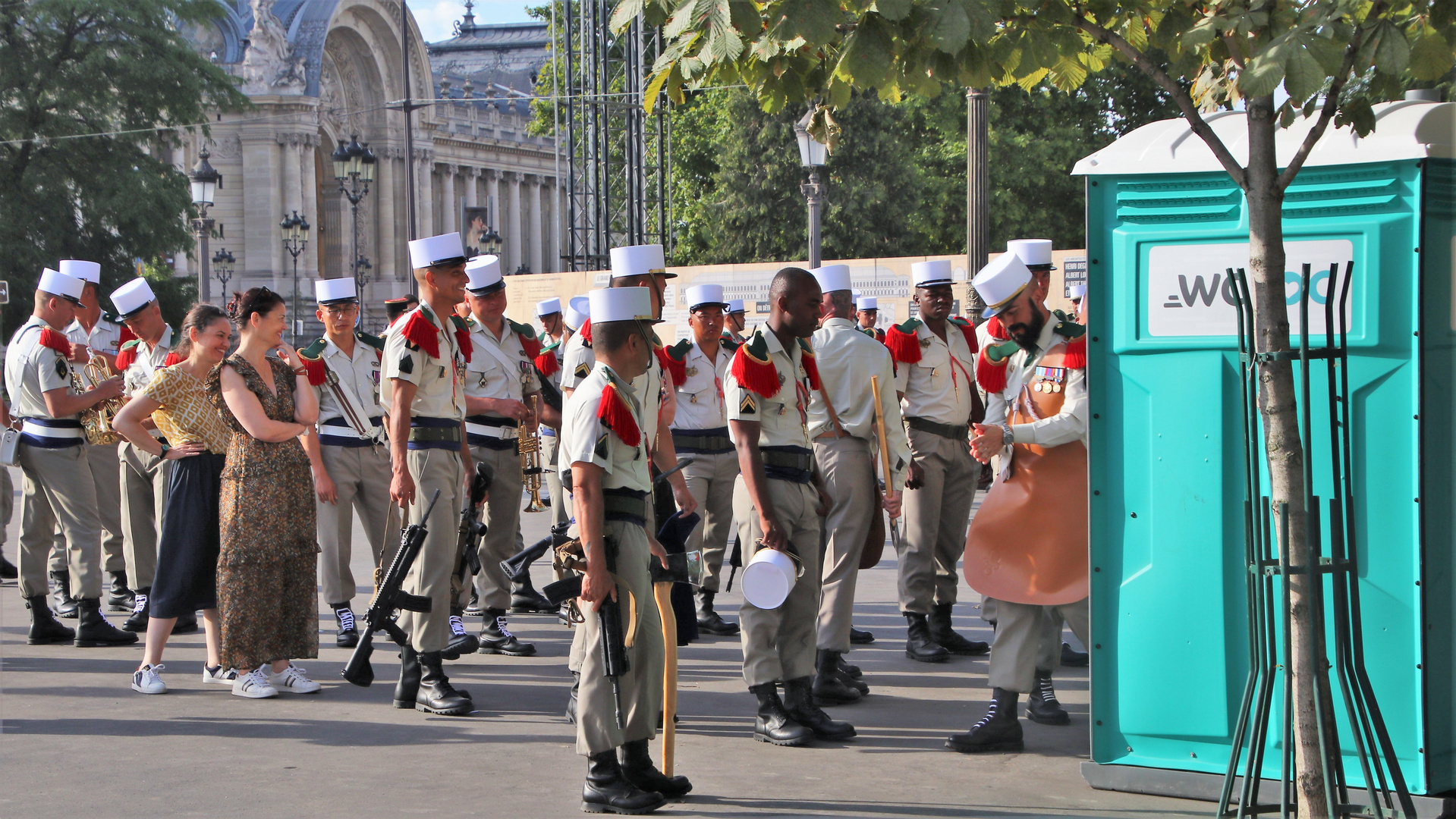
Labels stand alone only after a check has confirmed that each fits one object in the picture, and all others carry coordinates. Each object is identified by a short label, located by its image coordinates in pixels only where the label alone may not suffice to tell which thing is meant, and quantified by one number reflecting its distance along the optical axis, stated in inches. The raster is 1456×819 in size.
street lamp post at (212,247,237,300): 1803.6
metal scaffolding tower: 1013.2
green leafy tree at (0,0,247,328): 1350.9
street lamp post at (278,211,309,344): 1679.4
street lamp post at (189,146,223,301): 1202.0
